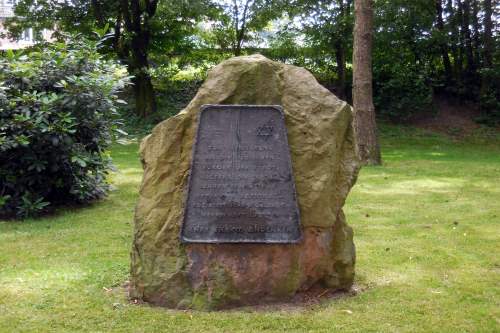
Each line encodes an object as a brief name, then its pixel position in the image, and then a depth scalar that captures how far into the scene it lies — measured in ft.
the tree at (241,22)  81.20
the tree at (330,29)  74.74
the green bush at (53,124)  26.89
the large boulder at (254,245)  15.47
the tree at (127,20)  71.77
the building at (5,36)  76.18
